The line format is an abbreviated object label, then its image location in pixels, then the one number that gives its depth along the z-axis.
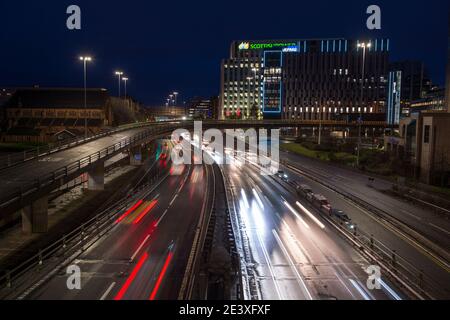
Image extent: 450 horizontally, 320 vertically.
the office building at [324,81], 178.00
